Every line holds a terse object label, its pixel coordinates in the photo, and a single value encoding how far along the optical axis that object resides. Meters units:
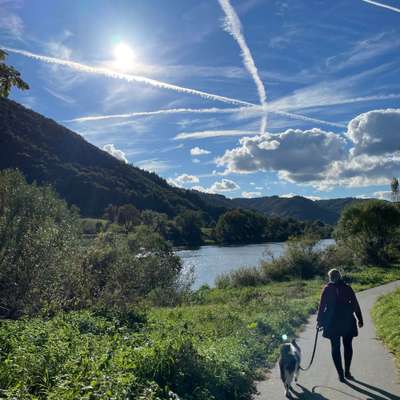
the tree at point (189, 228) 107.90
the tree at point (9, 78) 7.64
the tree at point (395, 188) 61.67
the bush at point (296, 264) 39.00
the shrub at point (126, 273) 18.59
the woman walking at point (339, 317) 8.25
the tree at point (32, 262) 14.96
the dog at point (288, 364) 7.49
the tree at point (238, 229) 114.06
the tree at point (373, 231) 43.00
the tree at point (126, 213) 92.09
